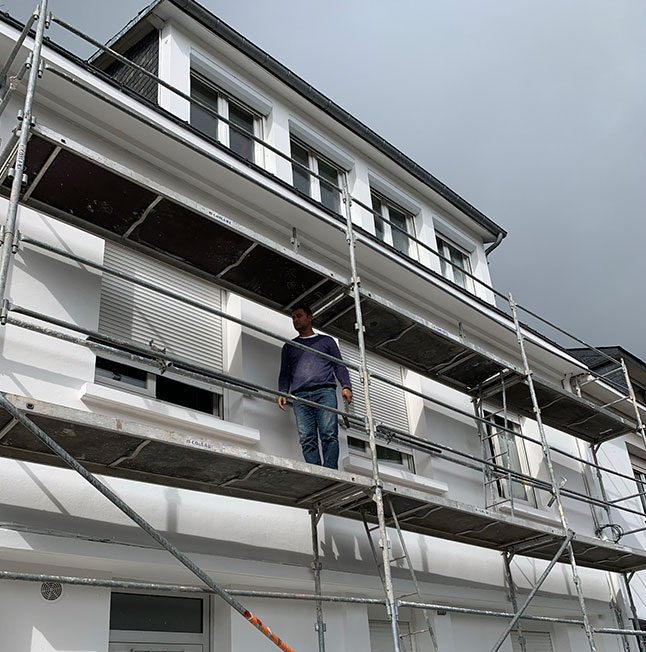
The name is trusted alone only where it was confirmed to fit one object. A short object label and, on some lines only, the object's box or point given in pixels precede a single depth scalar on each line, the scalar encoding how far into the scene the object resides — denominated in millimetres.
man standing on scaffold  6344
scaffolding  4555
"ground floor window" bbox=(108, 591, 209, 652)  5336
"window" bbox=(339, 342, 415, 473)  7797
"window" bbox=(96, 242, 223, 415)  6051
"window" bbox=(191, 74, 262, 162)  8289
